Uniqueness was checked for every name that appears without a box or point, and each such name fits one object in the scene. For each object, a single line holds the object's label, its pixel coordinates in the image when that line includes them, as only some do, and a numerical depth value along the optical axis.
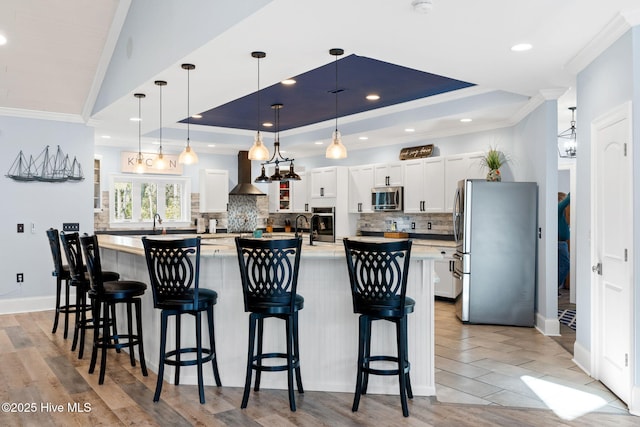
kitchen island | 3.53
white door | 3.37
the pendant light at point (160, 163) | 5.52
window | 8.66
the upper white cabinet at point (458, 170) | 6.75
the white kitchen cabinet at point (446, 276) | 6.82
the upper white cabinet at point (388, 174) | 7.74
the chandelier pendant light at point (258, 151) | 4.90
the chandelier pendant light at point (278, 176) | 6.00
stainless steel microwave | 7.69
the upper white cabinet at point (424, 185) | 7.20
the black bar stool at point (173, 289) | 3.33
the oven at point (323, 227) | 5.19
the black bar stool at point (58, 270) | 4.97
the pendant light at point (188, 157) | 5.24
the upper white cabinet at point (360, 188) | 8.25
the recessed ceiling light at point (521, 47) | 3.76
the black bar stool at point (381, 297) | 3.07
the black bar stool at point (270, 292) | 3.17
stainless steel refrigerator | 5.64
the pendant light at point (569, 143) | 6.73
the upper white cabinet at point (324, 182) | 8.61
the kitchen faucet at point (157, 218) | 8.91
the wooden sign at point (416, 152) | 7.57
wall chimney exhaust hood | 9.43
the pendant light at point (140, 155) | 5.21
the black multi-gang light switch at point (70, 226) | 6.70
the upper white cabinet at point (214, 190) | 9.20
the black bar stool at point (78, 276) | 4.38
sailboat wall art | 6.39
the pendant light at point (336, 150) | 4.68
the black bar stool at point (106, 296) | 3.76
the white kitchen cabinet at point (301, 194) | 9.32
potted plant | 6.04
